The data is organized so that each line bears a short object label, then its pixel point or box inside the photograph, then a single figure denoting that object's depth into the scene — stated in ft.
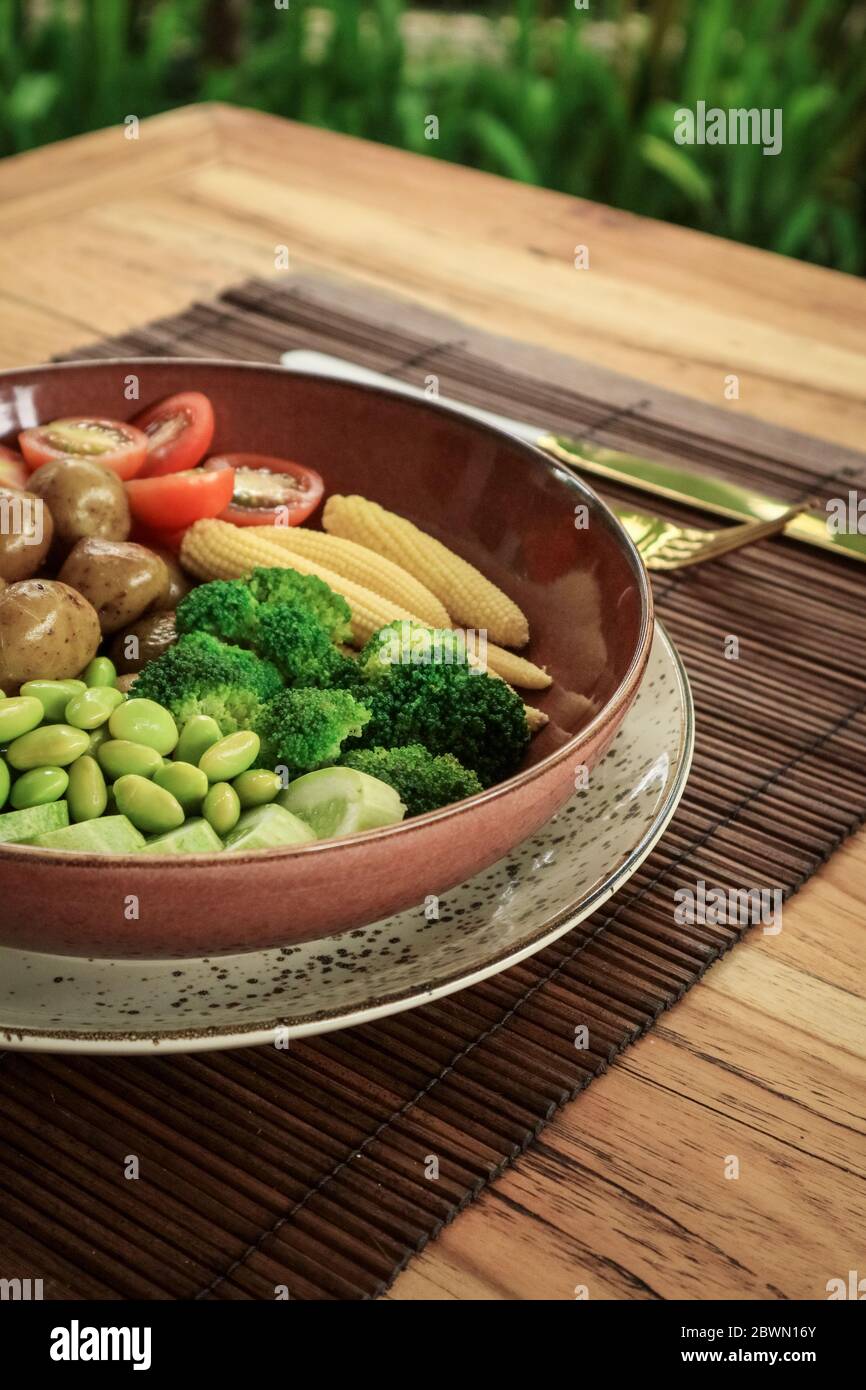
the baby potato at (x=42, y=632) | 2.30
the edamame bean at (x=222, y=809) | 2.18
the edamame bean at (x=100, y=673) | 2.35
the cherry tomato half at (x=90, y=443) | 2.57
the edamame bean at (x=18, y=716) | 2.22
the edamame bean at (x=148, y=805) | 2.16
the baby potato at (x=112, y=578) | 2.42
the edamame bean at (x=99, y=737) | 2.25
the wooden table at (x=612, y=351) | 2.06
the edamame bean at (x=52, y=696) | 2.27
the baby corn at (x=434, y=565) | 2.49
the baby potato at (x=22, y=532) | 2.43
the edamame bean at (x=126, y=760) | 2.21
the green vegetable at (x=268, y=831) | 2.14
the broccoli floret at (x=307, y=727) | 2.25
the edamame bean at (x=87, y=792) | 2.18
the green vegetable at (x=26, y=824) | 2.16
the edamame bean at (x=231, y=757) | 2.21
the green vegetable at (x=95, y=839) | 2.13
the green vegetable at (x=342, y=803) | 2.18
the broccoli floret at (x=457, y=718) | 2.31
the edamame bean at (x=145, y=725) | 2.23
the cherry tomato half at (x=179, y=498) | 2.55
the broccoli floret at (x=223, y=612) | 2.41
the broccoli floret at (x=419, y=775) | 2.25
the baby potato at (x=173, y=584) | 2.50
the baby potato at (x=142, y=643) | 2.44
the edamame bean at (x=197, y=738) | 2.24
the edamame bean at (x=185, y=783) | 2.19
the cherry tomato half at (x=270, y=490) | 2.59
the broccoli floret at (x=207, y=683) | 2.31
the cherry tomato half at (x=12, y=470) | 2.56
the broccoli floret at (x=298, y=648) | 2.39
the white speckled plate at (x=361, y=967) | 2.04
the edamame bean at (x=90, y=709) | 2.24
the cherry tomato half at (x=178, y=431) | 2.61
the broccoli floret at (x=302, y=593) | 2.45
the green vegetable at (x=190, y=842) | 2.14
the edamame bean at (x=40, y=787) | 2.18
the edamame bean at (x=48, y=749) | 2.20
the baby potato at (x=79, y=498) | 2.47
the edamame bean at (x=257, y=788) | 2.21
